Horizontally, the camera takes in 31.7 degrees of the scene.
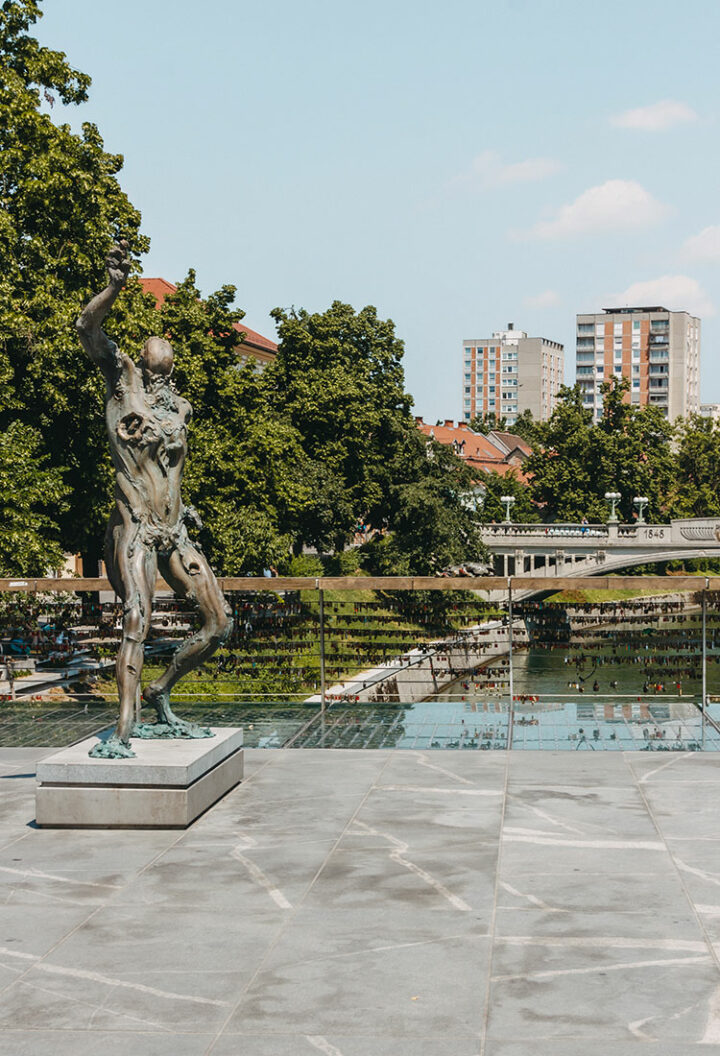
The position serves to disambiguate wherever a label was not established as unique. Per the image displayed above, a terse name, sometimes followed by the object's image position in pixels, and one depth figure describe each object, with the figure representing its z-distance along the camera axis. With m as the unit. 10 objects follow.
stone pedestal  7.86
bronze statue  8.40
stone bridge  63.81
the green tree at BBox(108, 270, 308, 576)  30.97
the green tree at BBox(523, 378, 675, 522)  79.56
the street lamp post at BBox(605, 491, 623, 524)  65.93
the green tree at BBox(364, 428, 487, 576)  47.03
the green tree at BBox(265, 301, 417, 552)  44.94
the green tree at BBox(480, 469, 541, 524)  88.31
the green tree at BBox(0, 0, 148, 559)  25.17
